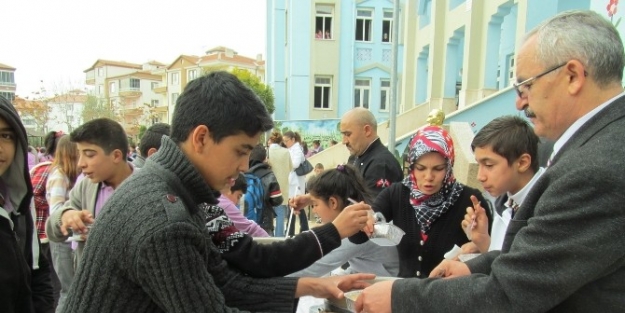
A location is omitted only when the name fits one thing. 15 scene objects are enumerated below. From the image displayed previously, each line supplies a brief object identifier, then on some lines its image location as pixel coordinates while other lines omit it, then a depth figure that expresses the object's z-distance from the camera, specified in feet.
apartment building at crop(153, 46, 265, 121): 168.45
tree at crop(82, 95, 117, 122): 135.90
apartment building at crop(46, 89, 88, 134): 127.41
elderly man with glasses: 3.54
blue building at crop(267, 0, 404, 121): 71.41
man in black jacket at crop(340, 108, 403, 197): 12.50
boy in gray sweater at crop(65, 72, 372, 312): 3.76
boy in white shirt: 7.47
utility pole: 31.22
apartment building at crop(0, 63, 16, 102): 180.04
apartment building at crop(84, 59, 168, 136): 167.73
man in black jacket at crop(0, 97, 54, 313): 5.88
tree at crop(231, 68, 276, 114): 73.51
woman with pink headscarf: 8.06
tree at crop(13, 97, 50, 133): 114.83
